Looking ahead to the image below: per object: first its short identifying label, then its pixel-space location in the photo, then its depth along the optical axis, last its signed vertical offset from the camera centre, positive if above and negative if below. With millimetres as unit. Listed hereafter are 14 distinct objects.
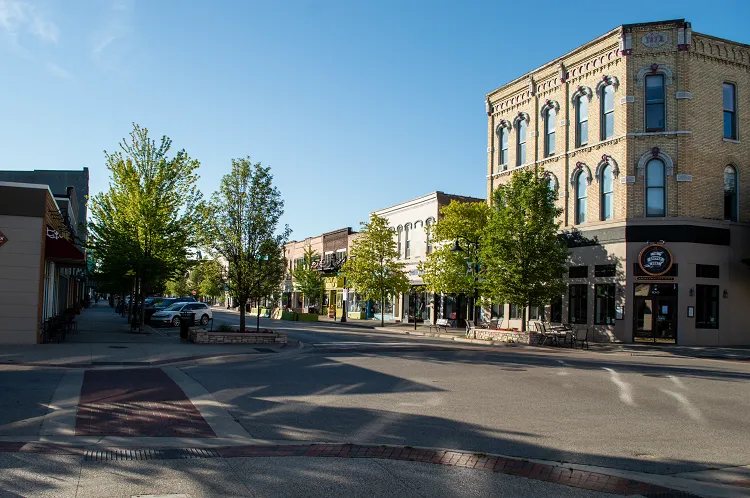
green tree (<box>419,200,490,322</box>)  37000 +2092
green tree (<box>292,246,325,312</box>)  62062 +226
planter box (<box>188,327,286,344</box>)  24297 -2137
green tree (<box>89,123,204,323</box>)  29859 +3273
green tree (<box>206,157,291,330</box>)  24906 +2061
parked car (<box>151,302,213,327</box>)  38000 -1982
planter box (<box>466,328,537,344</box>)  29781 -2312
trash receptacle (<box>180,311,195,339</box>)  26656 -1885
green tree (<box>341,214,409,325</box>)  46906 +1409
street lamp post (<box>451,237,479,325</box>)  34997 +1381
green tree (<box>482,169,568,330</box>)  29797 +1914
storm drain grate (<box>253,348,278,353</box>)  21994 -2347
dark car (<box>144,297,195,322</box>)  41269 -1790
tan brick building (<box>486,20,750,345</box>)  29828 +4961
